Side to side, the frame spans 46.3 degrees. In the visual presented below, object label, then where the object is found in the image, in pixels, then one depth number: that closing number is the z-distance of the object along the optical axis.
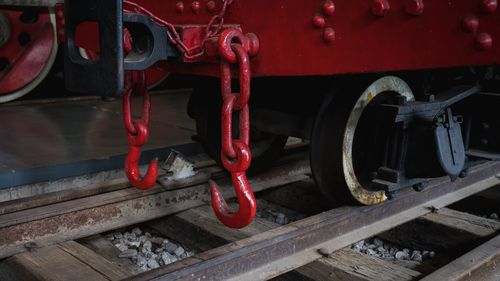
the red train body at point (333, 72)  1.63
